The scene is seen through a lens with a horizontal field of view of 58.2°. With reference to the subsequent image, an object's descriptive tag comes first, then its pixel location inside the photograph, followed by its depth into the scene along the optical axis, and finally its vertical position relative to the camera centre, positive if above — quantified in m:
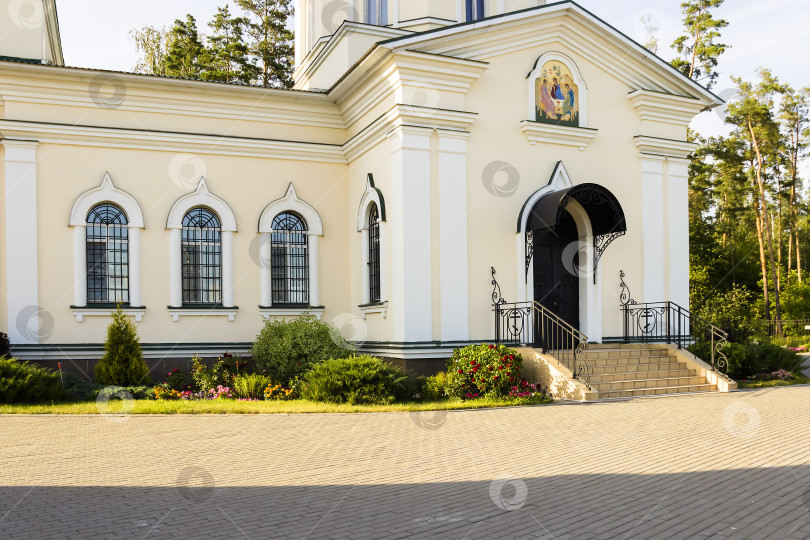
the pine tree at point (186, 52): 32.91 +10.55
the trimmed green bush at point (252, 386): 13.93 -1.98
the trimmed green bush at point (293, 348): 14.58 -1.34
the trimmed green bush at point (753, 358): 15.70 -1.91
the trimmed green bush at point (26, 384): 12.51 -1.70
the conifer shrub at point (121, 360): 14.28 -1.49
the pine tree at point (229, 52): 33.28 +10.64
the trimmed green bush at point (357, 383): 12.52 -1.77
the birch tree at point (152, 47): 33.88 +11.16
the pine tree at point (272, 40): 34.22 +11.56
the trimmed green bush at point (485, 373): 12.83 -1.67
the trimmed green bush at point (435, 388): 13.41 -2.01
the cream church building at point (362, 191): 14.76 +2.00
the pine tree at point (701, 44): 37.31 +12.08
